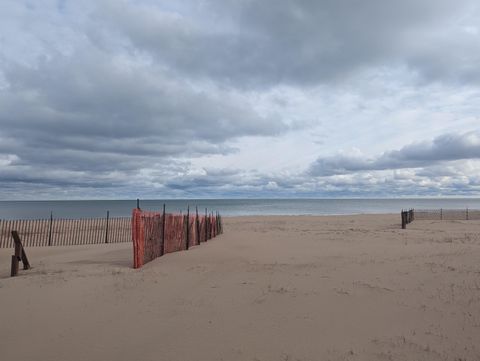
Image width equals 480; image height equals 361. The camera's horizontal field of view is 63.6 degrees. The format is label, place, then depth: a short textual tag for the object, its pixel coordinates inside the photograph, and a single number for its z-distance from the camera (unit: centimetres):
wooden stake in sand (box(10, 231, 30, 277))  984
